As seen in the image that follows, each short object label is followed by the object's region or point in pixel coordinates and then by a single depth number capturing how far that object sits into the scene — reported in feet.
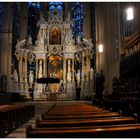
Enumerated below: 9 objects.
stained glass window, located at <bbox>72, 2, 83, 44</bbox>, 94.12
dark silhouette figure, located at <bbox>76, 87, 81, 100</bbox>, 83.66
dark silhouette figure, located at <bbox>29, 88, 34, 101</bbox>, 76.55
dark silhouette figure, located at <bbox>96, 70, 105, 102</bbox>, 56.75
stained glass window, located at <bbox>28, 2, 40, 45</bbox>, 95.55
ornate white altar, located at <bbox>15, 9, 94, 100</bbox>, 83.20
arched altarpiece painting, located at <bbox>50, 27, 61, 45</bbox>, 88.53
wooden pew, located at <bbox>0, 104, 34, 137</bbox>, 20.54
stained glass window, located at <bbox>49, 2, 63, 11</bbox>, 100.41
